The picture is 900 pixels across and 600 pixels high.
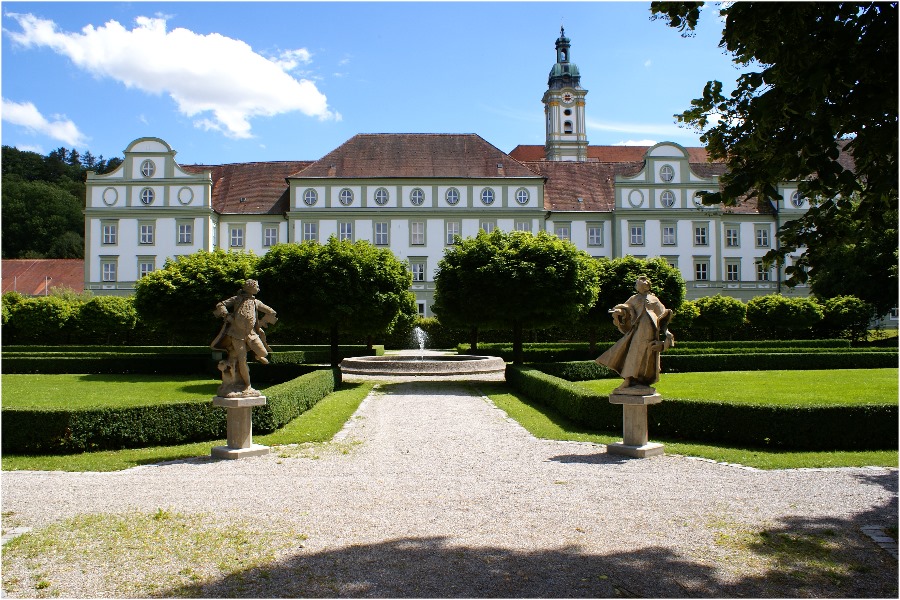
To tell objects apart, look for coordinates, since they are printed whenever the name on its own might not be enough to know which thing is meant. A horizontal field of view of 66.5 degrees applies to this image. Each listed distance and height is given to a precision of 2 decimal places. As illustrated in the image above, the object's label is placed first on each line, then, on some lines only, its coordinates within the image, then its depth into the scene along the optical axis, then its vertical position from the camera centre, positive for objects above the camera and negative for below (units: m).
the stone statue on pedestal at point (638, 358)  9.67 -0.64
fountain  24.33 -1.83
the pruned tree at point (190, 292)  23.77 +0.88
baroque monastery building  45.75 +7.20
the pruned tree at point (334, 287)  20.38 +0.89
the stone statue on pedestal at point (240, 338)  9.77 -0.30
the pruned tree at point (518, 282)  20.80 +1.02
